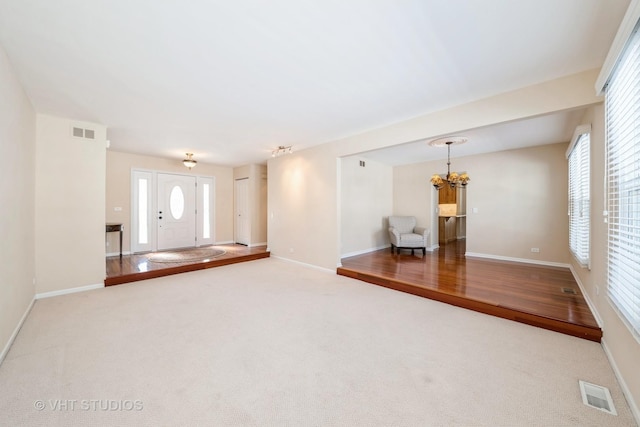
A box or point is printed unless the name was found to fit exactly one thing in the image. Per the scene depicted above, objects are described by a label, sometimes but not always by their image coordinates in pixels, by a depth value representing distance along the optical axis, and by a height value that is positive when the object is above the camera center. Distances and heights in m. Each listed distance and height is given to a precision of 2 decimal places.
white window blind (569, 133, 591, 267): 3.27 +0.20
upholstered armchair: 6.38 -0.58
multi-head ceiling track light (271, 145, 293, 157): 5.46 +1.40
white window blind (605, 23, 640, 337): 1.62 +0.23
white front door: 6.70 +0.00
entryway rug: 5.61 -1.07
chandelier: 4.46 +0.79
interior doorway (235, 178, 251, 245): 7.57 -0.08
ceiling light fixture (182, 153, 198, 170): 5.96 +1.17
